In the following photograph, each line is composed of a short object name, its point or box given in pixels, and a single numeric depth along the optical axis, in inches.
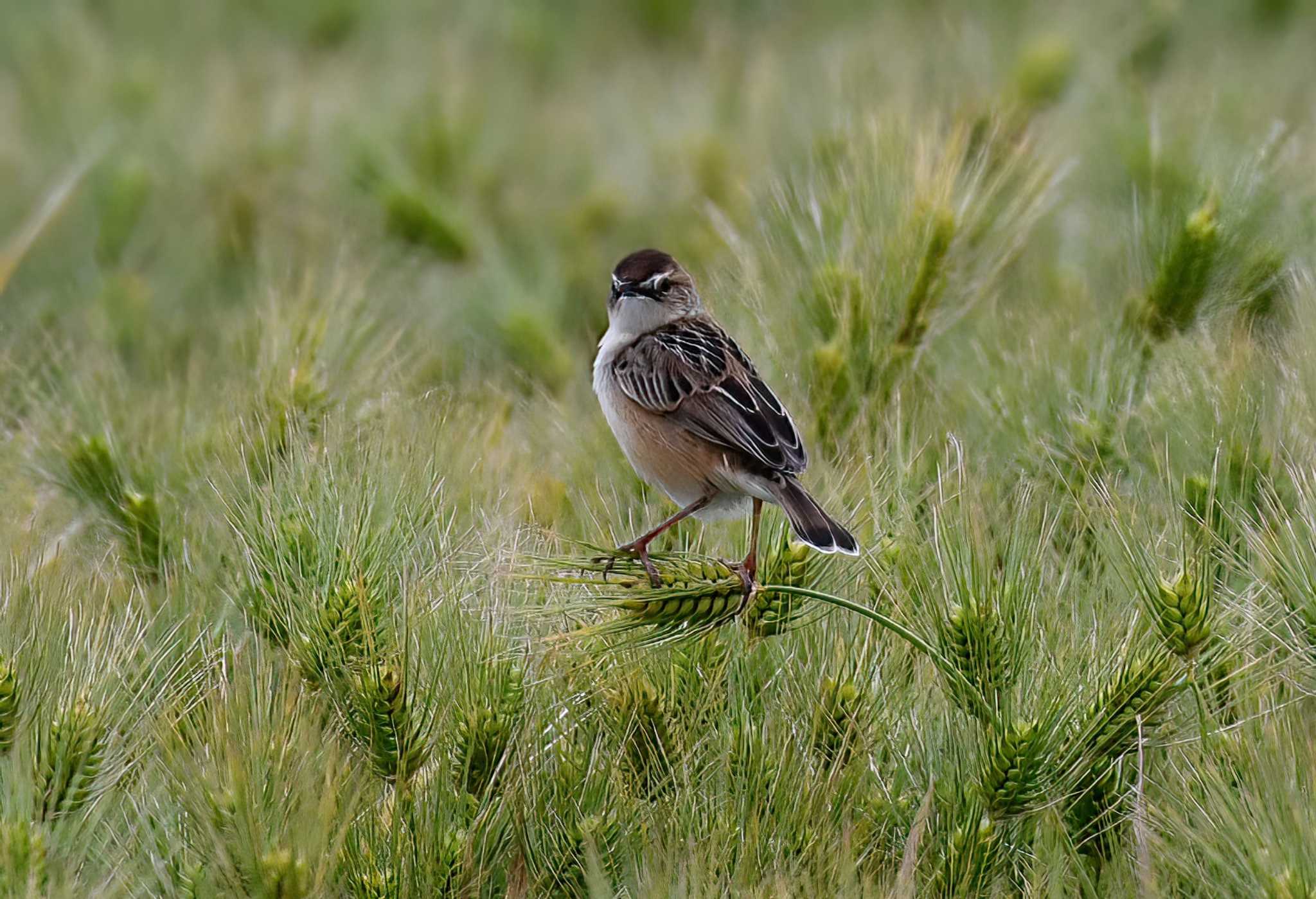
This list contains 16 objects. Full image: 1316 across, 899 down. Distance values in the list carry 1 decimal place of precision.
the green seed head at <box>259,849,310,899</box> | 188.4
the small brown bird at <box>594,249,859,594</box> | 228.2
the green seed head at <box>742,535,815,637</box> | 218.4
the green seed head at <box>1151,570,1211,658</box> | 203.6
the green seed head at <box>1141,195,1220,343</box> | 303.0
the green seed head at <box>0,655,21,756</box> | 199.6
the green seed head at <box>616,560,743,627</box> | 198.5
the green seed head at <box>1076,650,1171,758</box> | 206.8
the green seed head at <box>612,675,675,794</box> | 219.1
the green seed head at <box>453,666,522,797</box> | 210.1
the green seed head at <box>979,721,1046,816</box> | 201.3
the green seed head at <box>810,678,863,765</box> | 216.4
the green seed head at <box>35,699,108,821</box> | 197.9
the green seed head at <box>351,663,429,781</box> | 206.1
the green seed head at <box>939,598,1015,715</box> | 204.8
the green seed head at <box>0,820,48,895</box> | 184.4
